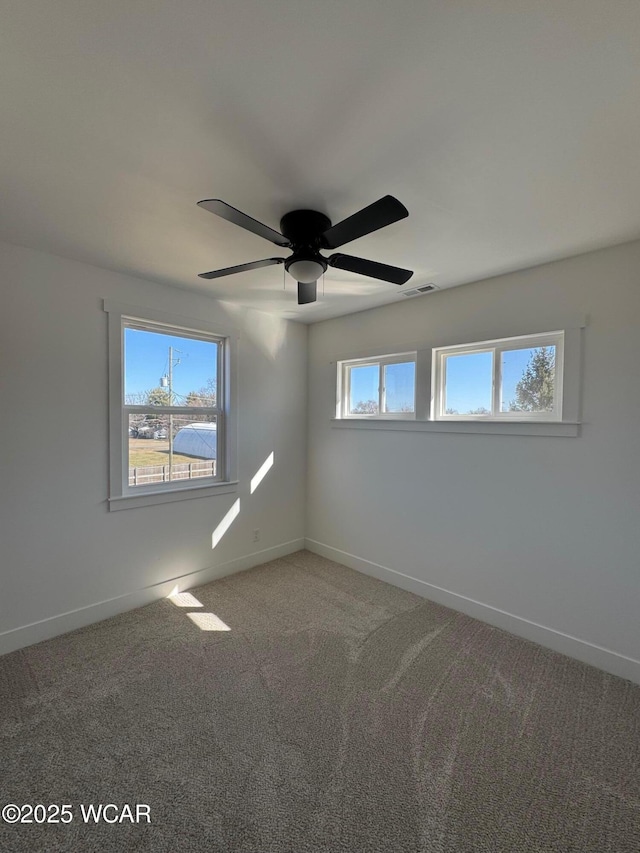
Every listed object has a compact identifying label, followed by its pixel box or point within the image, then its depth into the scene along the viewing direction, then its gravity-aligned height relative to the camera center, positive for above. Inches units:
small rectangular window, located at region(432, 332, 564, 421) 102.9 +11.4
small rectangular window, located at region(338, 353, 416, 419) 134.4 +11.4
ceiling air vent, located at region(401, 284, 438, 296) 116.8 +40.5
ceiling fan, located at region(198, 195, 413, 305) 61.3 +30.9
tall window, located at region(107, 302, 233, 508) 111.4 +2.3
